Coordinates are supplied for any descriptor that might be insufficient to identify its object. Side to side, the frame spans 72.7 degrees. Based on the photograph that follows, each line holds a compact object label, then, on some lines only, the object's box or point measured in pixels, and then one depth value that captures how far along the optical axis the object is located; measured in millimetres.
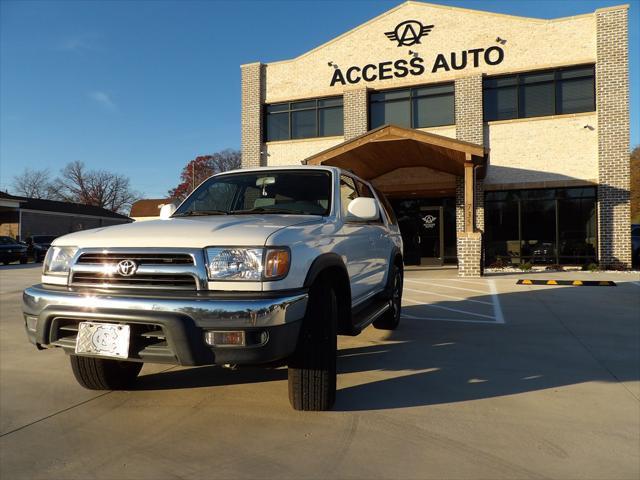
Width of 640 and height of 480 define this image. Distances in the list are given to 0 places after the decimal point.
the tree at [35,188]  64562
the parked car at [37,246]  23875
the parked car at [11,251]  21056
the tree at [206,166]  67725
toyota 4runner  2416
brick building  13766
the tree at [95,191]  64188
